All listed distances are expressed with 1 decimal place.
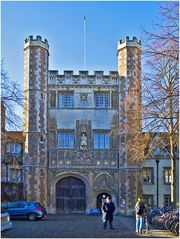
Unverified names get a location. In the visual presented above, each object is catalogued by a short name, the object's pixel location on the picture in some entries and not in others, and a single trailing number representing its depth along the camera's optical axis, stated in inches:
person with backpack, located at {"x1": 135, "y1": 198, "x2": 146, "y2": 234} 764.5
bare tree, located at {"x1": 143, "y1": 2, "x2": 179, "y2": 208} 533.0
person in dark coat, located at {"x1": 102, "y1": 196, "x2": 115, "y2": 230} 820.0
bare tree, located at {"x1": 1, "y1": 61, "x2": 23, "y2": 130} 715.4
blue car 1166.3
